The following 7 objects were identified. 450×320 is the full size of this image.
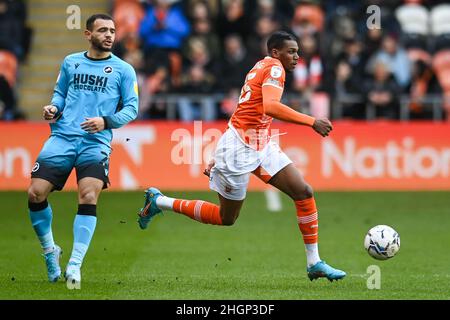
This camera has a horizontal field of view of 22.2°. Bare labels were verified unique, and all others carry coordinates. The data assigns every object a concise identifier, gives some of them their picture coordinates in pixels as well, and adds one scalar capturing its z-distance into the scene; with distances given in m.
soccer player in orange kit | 10.80
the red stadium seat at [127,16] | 23.92
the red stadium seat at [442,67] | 23.78
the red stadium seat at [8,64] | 23.53
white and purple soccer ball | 11.15
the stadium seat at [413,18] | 24.86
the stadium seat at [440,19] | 24.94
